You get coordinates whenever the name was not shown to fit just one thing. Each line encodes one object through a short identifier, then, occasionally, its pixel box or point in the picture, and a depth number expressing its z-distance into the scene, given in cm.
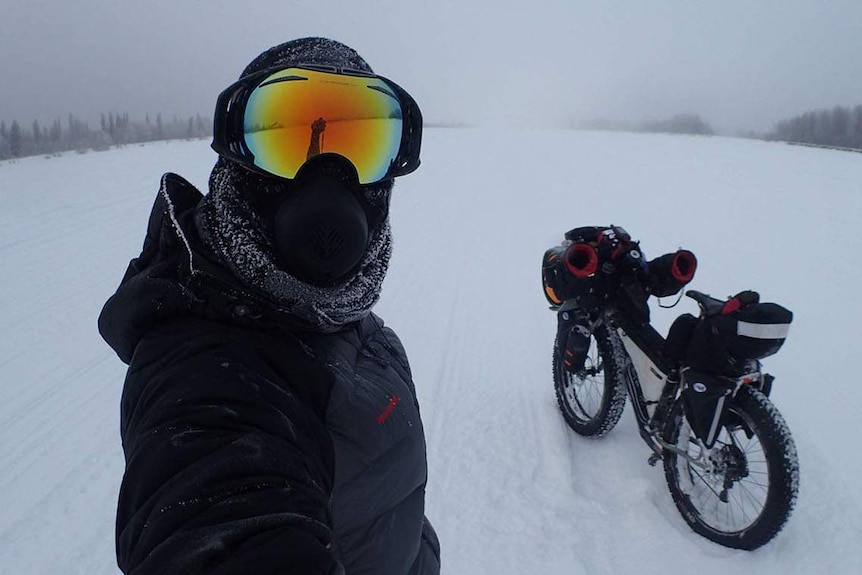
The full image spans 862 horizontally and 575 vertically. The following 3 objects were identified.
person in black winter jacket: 67
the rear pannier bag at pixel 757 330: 212
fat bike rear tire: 214
